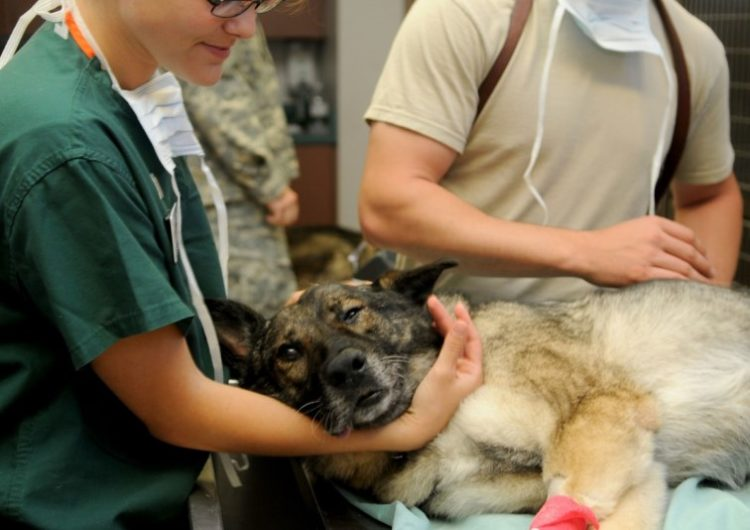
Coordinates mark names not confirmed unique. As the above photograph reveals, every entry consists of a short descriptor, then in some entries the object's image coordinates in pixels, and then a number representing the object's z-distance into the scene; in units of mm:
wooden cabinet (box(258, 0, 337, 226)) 5223
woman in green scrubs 1106
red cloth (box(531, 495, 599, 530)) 1213
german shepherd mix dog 1384
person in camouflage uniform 3119
